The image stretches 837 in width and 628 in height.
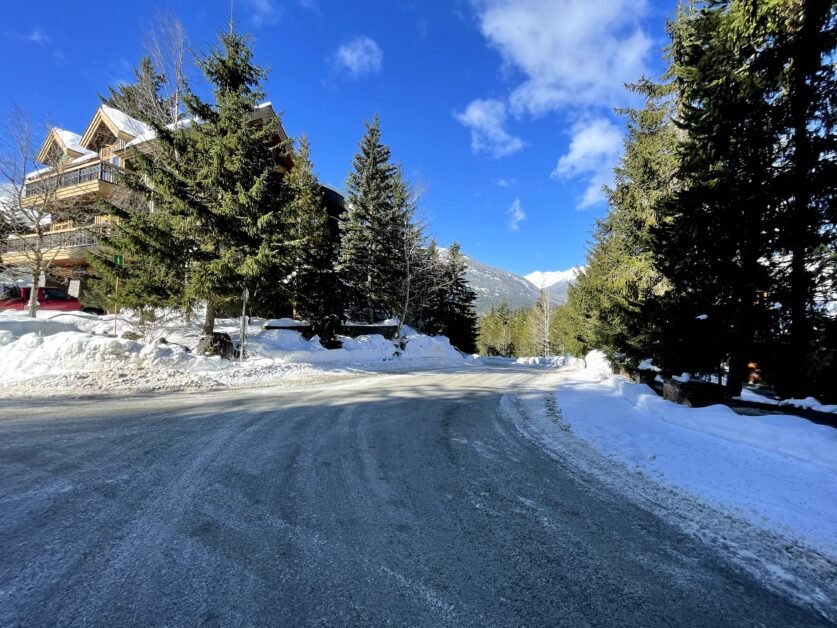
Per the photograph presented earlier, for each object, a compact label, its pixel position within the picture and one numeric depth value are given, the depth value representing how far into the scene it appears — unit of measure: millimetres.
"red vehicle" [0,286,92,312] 20000
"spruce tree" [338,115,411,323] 23703
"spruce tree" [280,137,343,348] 16938
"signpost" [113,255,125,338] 12492
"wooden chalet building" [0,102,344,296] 16312
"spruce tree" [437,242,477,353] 36406
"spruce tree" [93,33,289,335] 12297
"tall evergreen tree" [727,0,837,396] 6828
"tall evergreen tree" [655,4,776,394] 7305
